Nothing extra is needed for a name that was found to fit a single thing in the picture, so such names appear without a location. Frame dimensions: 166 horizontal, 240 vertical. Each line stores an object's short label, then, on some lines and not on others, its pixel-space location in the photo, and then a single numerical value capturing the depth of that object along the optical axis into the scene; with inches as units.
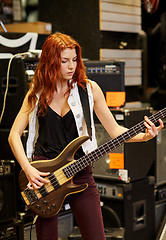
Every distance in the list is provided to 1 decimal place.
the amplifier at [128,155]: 128.1
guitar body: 86.5
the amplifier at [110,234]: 125.2
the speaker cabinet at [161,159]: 142.4
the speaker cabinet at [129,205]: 133.0
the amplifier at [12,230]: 111.7
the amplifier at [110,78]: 130.8
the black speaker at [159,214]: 148.6
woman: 86.1
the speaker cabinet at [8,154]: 120.6
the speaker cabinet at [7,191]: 109.9
